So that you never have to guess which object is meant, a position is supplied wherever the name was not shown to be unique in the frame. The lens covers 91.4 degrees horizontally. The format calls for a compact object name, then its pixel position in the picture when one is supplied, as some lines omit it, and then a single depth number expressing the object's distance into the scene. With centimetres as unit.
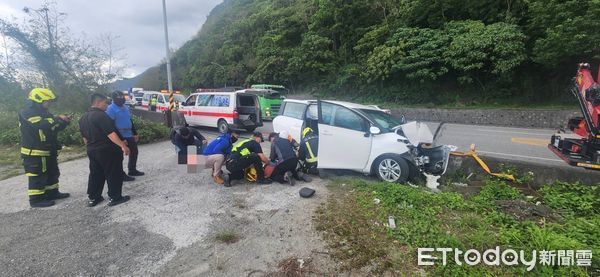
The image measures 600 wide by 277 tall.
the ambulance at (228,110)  1101
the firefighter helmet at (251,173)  550
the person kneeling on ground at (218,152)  542
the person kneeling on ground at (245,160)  525
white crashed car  530
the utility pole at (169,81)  1246
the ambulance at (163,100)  1830
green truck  1456
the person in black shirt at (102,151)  429
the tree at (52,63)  1272
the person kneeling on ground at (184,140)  588
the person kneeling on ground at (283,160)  536
